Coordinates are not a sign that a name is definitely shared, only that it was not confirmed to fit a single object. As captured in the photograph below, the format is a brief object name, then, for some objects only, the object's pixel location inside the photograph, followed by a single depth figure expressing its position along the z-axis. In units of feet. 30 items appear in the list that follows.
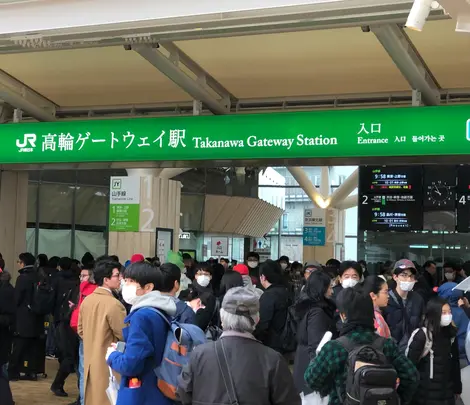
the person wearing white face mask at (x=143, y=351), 13.61
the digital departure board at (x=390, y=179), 40.52
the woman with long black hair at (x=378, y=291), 17.87
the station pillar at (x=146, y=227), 40.88
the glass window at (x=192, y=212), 75.10
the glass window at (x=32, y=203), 63.16
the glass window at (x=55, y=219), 64.28
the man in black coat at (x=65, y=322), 28.58
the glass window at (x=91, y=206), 67.05
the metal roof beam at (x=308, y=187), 87.81
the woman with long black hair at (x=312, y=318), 19.24
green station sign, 27.09
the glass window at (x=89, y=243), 66.74
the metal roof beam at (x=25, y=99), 33.58
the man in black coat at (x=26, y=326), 32.19
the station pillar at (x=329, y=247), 79.36
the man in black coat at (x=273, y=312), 24.58
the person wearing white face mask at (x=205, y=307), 23.90
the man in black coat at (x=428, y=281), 28.19
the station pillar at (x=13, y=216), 42.42
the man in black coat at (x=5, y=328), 24.53
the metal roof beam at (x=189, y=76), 27.35
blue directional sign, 77.77
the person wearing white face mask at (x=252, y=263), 40.19
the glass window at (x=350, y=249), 115.78
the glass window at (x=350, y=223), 133.78
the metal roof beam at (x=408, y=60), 24.32
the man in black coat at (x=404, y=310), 22.80
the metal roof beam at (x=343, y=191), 85.13
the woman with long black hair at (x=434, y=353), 19.81
